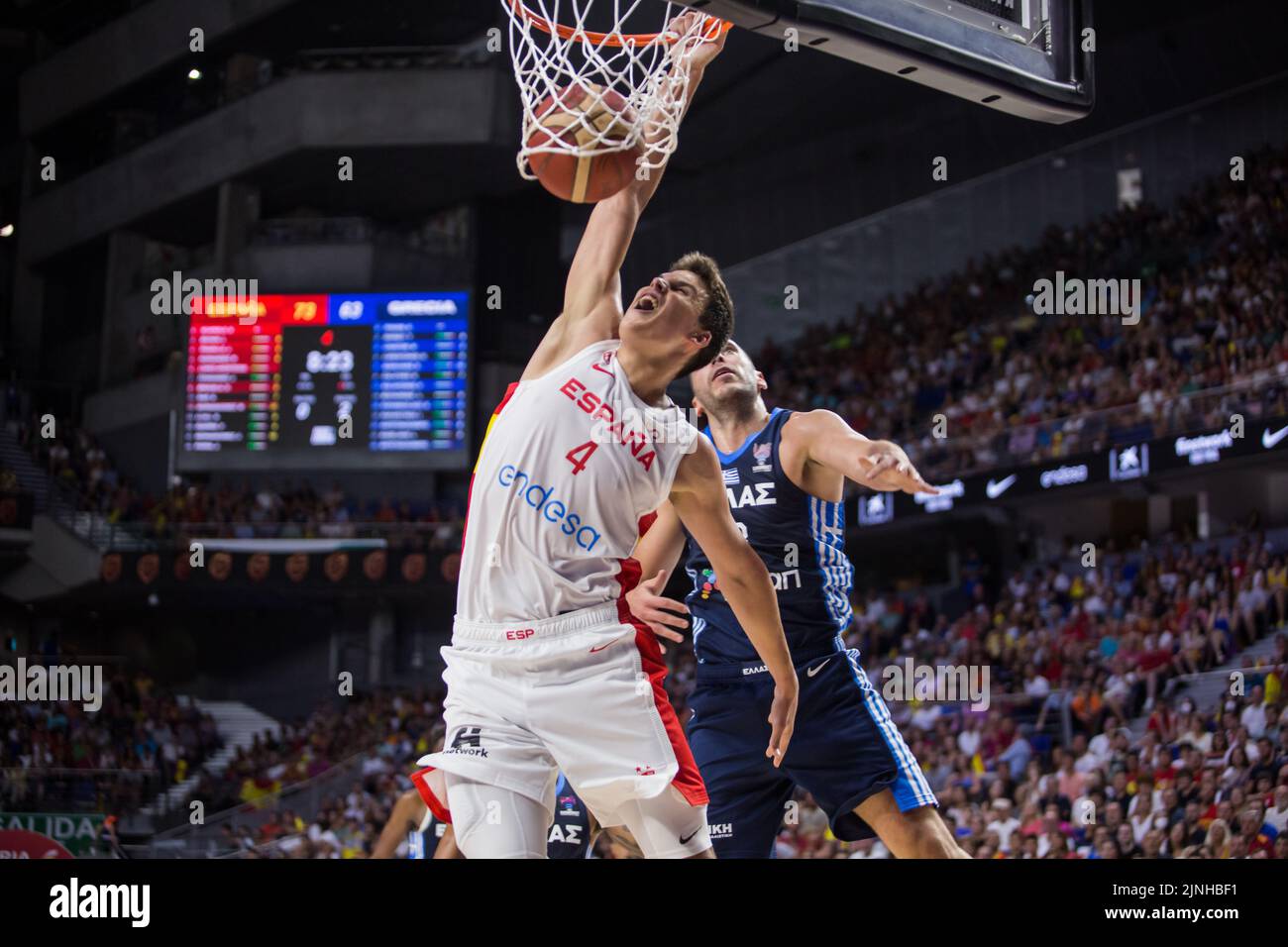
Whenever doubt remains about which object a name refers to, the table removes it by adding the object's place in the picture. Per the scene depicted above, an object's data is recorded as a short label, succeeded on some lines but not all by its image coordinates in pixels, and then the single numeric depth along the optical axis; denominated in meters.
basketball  4.24
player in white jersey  3.58
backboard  4.47
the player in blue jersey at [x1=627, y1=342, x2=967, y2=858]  4.66
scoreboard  17.50
